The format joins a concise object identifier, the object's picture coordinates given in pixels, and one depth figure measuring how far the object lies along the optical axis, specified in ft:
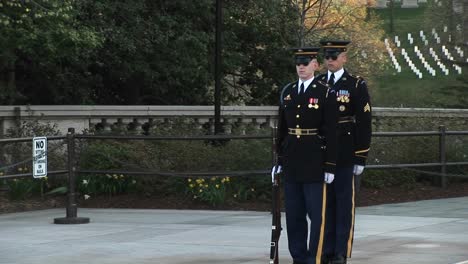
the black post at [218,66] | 62.24
